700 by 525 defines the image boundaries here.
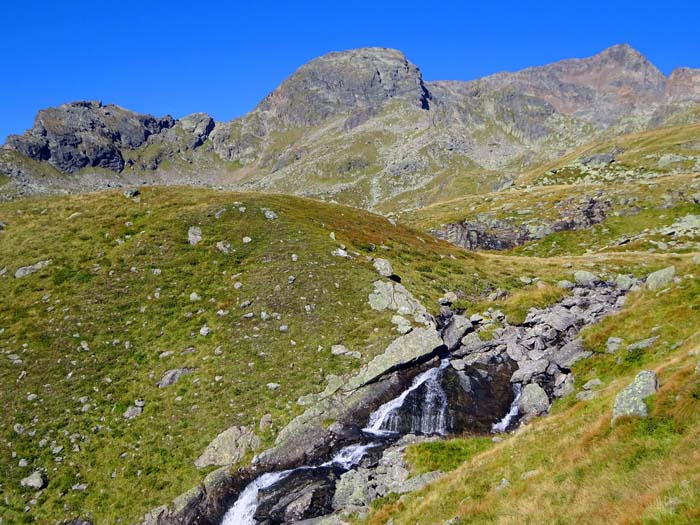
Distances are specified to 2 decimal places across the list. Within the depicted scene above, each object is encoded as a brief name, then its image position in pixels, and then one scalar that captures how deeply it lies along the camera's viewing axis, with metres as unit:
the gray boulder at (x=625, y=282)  47.27
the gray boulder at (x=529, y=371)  34.38
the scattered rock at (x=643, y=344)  31.25
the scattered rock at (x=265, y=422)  29.44
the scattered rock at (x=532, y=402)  30.56
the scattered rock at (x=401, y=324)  37.31
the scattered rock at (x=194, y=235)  48.79
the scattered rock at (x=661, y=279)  38.88
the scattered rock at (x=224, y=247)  47.43
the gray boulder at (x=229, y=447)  27.84
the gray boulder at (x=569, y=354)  33.88
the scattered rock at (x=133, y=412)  30.75
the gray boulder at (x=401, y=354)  33.25
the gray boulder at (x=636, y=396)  18.41
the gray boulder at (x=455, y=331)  39.28
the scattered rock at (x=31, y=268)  42.96
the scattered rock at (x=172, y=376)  33.38
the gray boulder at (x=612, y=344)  32.97
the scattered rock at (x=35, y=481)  25.97
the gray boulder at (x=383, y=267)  45.28
